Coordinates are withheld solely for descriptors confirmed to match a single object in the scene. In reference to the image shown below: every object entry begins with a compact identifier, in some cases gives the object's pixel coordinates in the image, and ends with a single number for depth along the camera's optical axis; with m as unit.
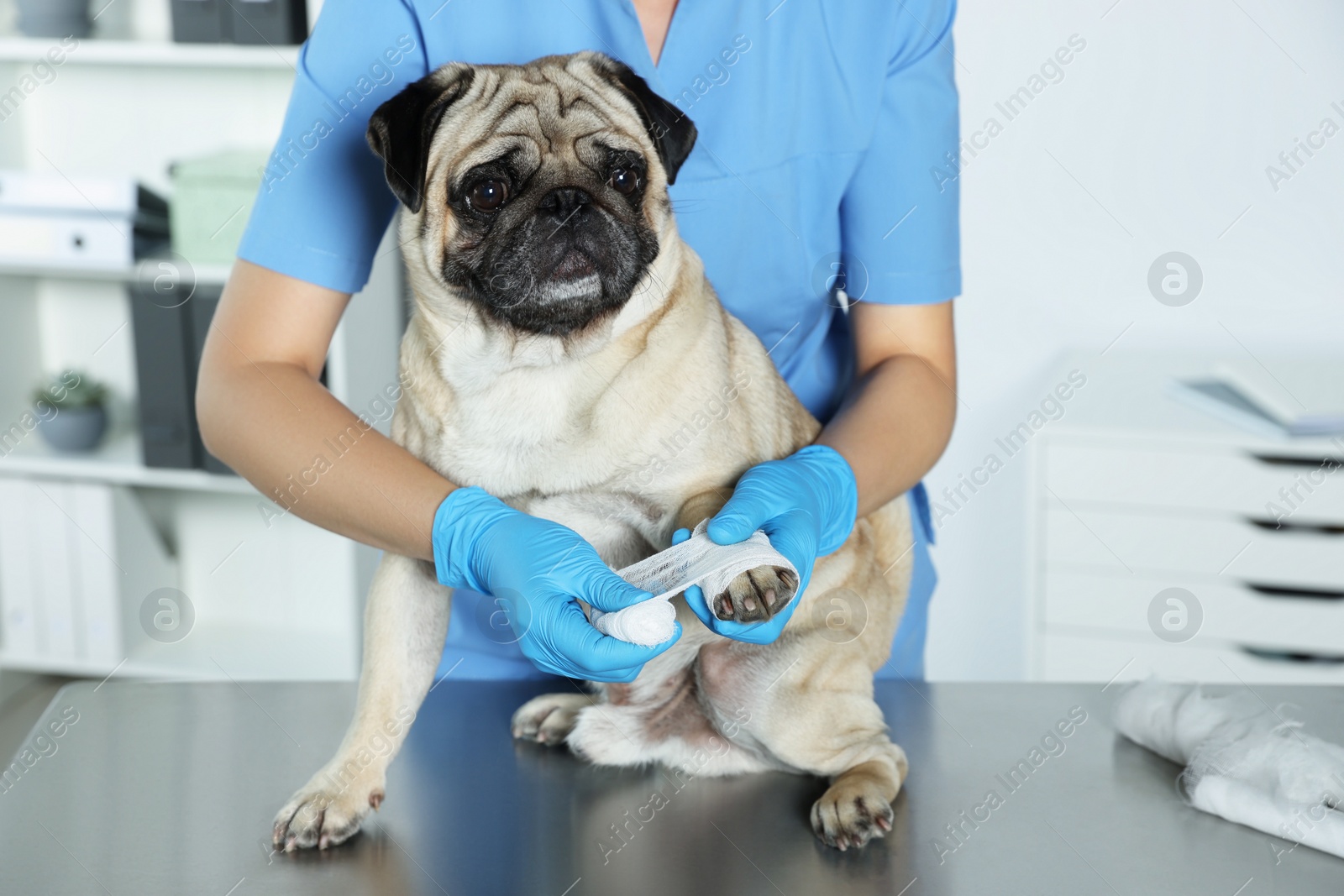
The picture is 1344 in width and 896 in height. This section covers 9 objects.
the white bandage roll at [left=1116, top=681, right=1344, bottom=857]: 1.36
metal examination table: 1.29
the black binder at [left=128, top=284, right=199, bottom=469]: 3.19
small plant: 3.56
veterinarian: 1.50
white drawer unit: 2.82
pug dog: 1.42
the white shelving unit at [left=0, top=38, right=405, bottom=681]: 3.40
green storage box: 3.14
